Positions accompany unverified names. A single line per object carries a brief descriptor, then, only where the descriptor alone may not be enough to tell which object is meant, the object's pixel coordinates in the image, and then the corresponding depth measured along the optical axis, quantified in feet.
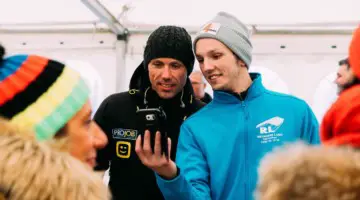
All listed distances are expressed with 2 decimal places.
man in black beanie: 6.15
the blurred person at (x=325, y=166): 2.41
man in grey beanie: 5.19
